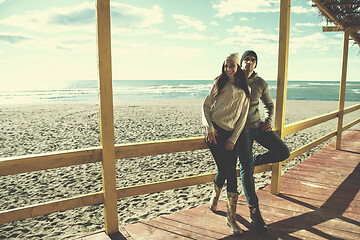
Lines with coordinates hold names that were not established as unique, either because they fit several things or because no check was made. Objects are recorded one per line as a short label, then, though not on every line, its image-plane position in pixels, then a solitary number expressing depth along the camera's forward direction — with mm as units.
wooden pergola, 1873
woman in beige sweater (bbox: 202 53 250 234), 2174
